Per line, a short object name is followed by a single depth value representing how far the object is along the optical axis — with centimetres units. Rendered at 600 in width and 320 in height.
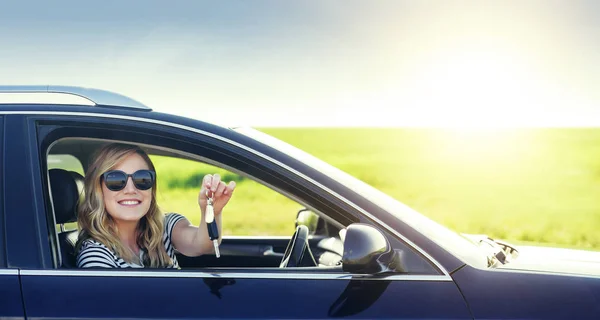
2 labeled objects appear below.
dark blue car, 232
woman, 271
